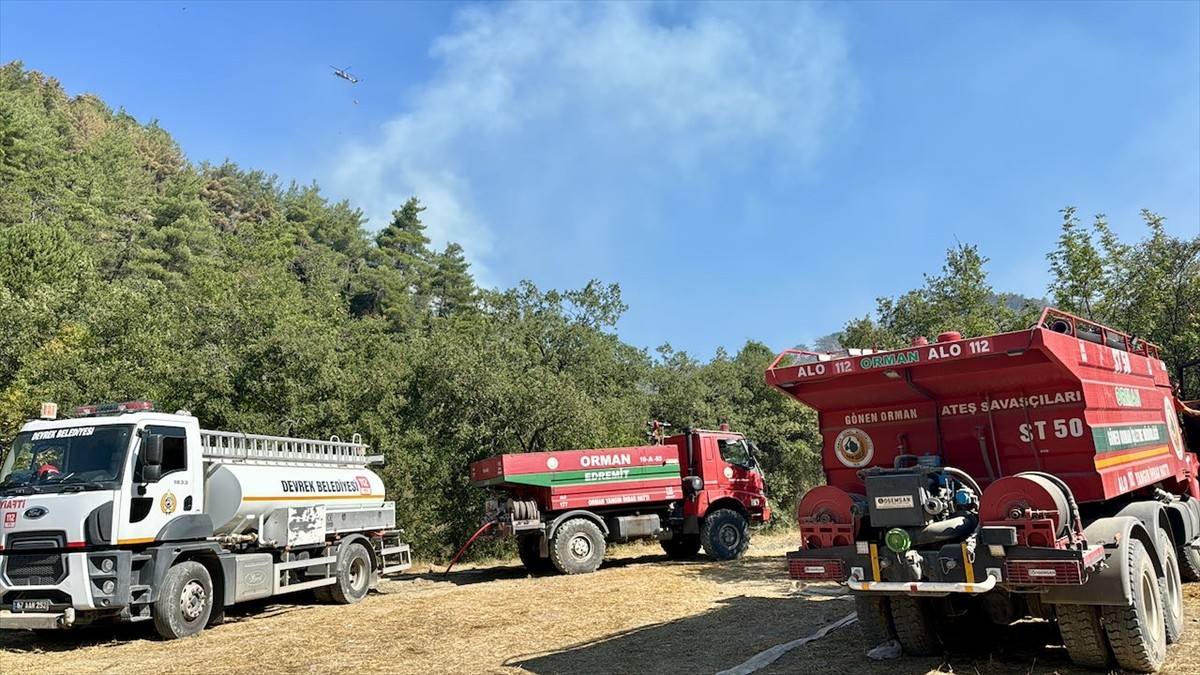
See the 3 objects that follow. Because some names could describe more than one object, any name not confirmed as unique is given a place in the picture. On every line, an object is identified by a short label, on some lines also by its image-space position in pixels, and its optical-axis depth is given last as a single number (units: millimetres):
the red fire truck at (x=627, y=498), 16266
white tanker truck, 9891
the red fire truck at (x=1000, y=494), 6207
